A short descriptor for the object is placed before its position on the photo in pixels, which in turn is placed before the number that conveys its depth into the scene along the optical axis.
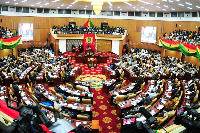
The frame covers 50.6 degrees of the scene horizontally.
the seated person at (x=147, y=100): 11.87
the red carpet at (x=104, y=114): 10.74
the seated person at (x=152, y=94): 12.77
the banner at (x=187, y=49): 19.57
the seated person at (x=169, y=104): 11.39
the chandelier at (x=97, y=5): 15.60
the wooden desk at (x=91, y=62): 23.44
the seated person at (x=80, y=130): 7.28
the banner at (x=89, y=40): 29.38
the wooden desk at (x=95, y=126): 9.28
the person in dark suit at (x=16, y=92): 11.68
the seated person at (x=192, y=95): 12.19
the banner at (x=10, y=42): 20.89
